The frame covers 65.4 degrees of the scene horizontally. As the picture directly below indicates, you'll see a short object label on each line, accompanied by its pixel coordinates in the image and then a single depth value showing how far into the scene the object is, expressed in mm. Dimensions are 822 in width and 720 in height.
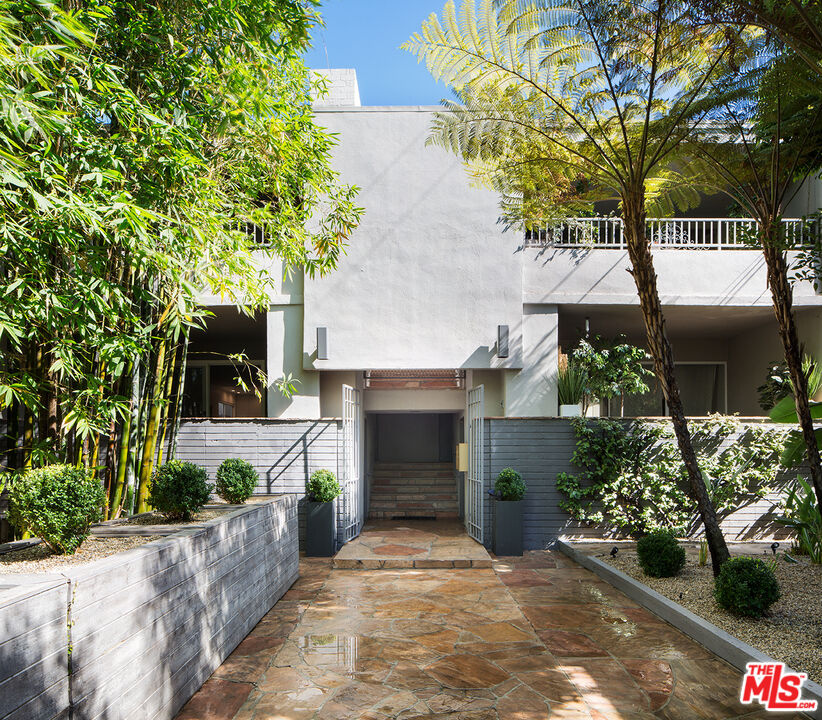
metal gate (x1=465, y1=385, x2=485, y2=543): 10305
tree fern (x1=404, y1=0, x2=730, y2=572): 6383
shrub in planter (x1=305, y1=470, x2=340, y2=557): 9781
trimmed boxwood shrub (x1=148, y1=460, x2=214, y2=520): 5633
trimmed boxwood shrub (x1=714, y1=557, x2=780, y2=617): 5586
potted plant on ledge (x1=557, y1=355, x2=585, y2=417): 10594
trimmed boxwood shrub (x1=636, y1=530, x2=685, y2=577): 7250
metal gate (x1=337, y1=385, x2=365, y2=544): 10352
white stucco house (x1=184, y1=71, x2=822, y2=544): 10594
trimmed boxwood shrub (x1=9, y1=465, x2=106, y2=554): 3980
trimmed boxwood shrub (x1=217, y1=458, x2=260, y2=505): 7660
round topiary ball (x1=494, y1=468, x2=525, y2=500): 9781
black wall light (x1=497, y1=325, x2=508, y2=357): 10445
